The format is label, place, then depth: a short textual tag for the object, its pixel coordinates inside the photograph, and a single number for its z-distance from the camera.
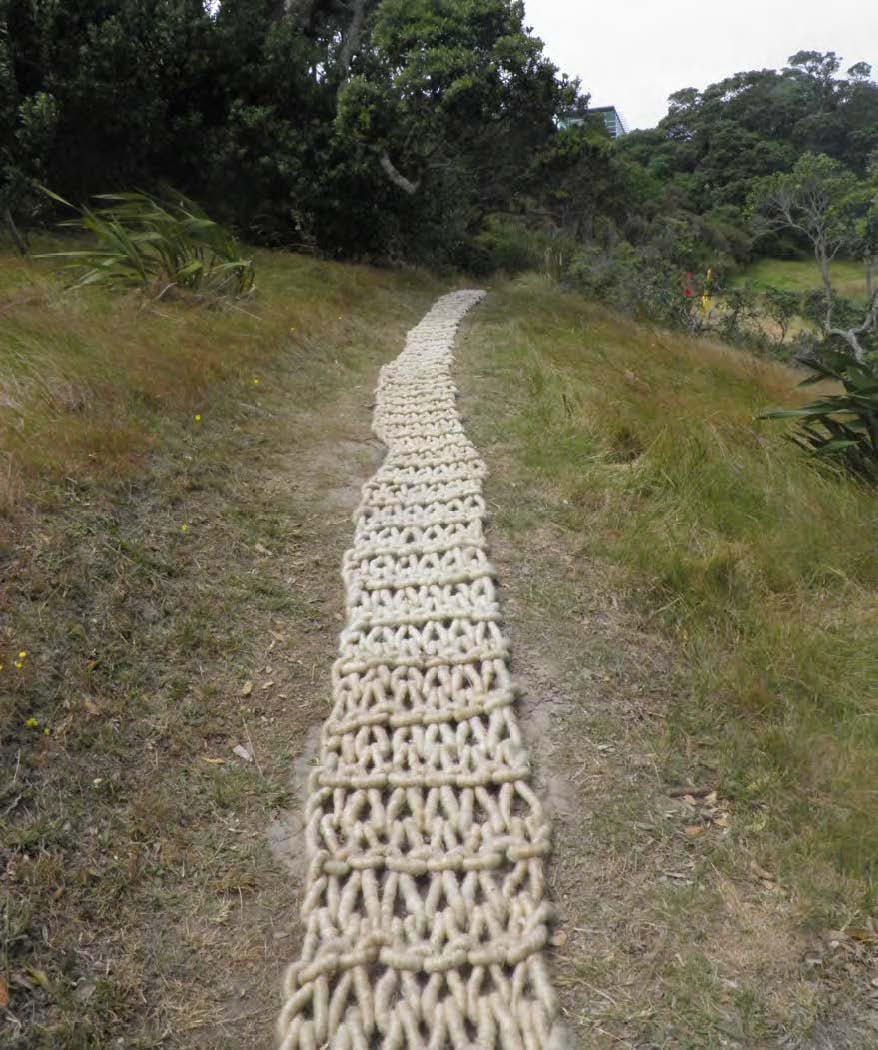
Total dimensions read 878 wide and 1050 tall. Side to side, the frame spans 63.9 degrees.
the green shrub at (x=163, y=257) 4.59
